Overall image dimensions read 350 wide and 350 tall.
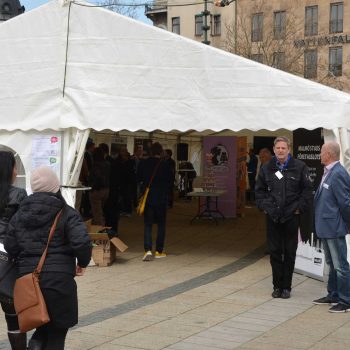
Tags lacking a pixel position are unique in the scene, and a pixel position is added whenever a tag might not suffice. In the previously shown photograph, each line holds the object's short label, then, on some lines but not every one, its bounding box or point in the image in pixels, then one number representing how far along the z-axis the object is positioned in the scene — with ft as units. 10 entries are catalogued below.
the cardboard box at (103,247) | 30.40
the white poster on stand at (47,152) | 30.78
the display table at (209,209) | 48.82
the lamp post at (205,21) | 72.66
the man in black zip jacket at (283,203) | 23.53
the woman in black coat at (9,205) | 14.58
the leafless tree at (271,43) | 119.34
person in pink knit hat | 13.20
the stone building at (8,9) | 44.29
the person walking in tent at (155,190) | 32.07
